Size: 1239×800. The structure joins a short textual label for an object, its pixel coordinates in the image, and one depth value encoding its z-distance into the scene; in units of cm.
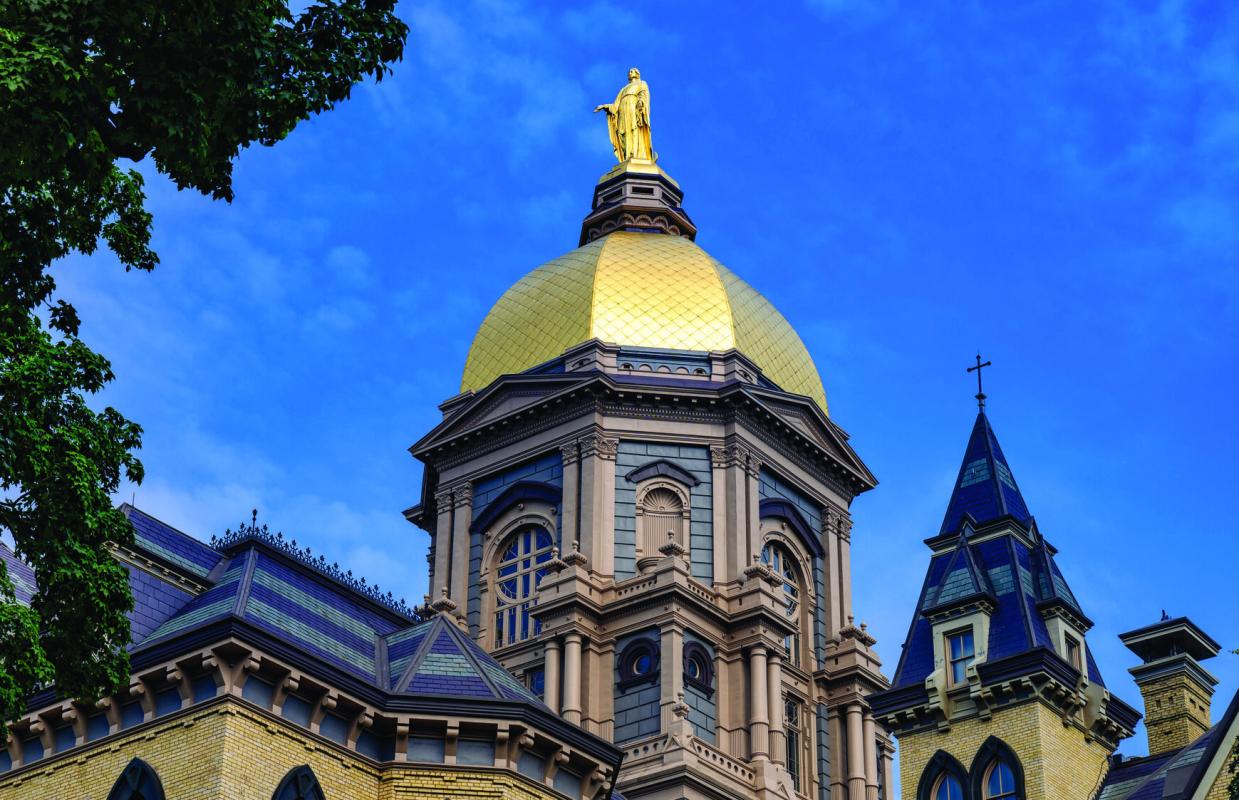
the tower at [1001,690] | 4134
